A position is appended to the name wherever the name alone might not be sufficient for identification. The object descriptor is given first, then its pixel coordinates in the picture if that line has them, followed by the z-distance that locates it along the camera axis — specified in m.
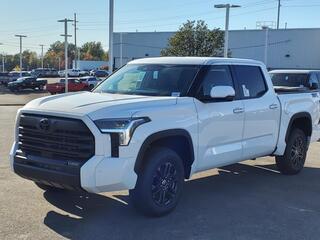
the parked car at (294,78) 10.77
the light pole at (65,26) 24.89
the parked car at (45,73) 66.39
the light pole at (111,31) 16.10
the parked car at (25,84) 35.80
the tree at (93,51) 118.74
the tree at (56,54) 114.21
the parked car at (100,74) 59.51
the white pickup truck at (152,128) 3.82
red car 30.28
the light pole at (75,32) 74.49
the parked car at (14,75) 43.47
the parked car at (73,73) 60.47
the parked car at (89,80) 33.66
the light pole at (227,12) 21.91
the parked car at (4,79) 43.17
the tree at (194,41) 26.74
